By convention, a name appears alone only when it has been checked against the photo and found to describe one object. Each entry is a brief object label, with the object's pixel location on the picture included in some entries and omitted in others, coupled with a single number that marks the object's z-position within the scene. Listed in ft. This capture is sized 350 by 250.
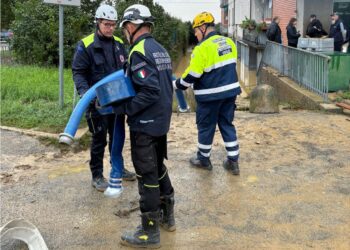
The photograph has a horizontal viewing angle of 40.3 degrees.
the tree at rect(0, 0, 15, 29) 115.99
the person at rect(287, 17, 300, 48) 49.96
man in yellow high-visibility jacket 17.26
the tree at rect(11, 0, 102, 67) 53.47
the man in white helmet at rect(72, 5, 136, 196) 15.69
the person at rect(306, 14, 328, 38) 49.16
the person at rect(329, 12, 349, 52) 45.01
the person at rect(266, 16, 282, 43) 54.90
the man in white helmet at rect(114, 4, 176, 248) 12.03
